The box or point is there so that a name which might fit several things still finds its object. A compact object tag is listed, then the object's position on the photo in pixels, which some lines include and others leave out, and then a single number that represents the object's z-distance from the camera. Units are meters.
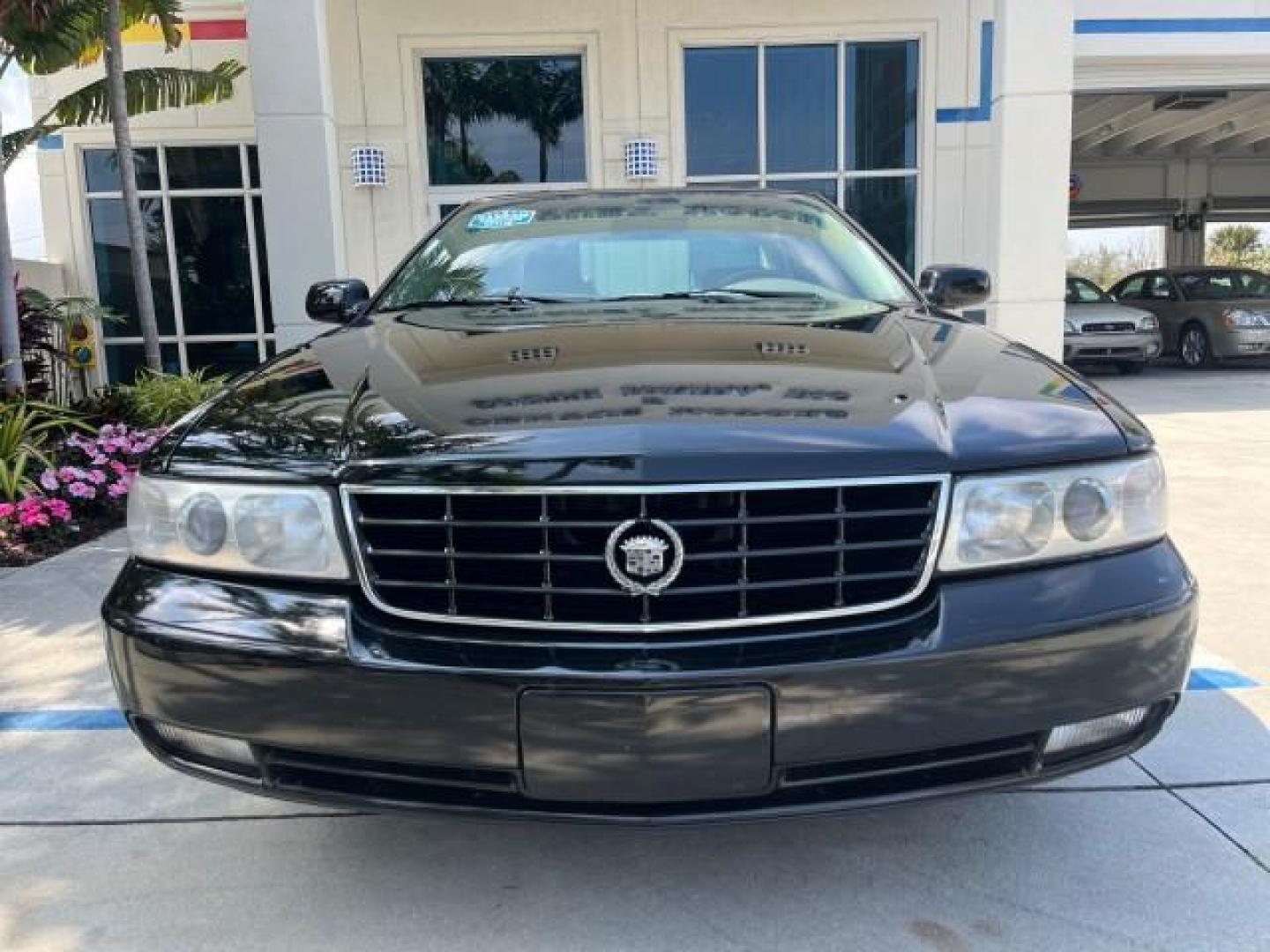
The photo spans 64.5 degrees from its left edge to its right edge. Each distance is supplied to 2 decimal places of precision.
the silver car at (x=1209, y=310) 15.20
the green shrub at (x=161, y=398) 7.17
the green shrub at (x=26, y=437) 5.56
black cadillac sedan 1.70
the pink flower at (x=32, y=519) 5.16
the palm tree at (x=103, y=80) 7.00
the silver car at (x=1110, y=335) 14.60
